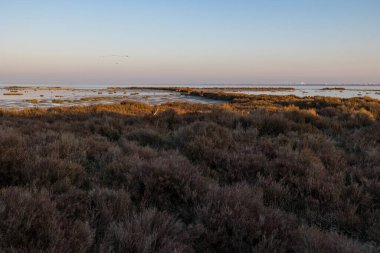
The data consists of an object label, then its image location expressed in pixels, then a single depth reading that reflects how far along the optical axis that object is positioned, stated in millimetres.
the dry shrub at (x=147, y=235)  2520
